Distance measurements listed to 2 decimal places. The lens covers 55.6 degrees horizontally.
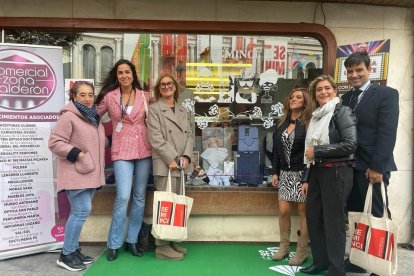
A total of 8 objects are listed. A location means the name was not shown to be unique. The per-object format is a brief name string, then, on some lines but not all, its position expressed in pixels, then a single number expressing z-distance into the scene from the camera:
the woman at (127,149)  3.95
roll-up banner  3.99
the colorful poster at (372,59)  3.91
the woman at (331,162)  3.27
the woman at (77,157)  3.61
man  3.32
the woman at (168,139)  3.89
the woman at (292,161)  3.84
